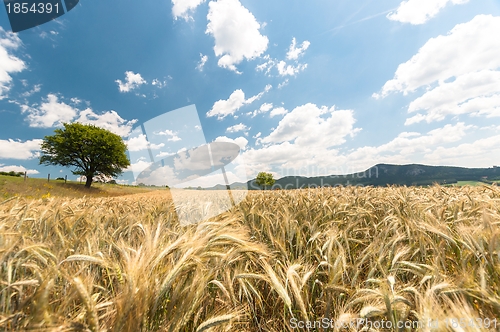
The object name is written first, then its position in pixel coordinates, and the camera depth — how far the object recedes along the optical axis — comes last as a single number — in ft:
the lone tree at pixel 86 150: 117.08
